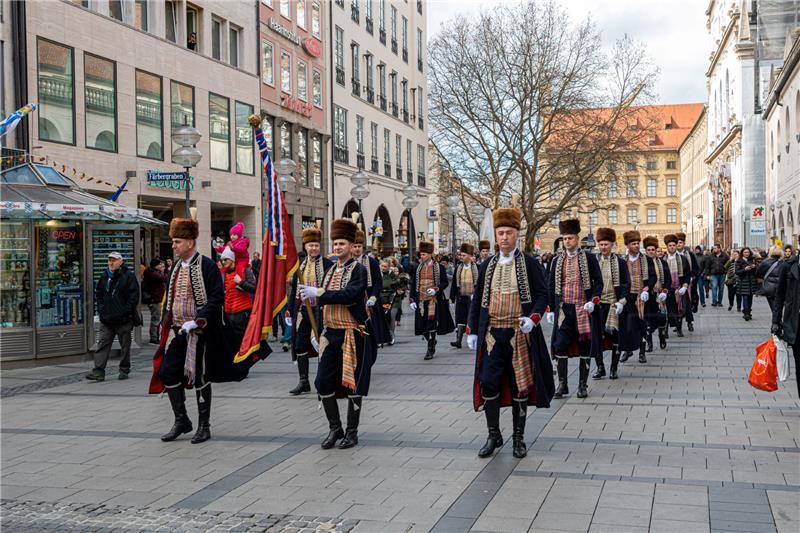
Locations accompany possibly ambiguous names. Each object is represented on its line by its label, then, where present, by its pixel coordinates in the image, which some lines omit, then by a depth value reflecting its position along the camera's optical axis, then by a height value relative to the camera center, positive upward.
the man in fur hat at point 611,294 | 11.27 -0.48
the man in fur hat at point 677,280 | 16.80 -0.45
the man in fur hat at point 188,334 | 7.68 -0.63
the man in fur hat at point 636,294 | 12.02 -0.55
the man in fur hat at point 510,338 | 6.97 -0.64
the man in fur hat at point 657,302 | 14.32 -0.75
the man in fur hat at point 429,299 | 14.76 -0.67
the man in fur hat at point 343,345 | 7.30 -0.71
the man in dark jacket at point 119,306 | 12.44 -0.59
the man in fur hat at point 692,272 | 17.33 -0.31
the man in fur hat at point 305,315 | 10.15 -0.64
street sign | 16.58 +1.73
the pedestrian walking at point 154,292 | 17.61 -0.56
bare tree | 42.00 +7.38
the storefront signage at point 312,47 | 33.12 +8.38
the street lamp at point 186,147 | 15.55 +2.14
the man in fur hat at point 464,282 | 15.69 -0.40
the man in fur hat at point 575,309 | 9.86 -0.58
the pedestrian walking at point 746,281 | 21.86 -0.64
